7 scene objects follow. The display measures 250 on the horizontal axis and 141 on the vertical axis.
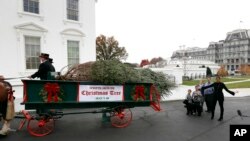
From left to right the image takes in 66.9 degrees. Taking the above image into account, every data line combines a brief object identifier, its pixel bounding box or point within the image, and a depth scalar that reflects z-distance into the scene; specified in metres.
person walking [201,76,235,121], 6.89
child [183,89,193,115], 7.80
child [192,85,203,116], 7.62
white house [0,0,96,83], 10.10
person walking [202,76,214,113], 7.79
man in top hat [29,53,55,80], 5.84
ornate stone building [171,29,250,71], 97.69
